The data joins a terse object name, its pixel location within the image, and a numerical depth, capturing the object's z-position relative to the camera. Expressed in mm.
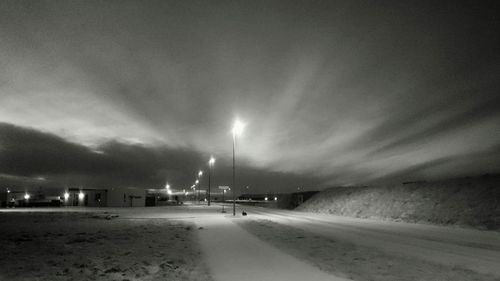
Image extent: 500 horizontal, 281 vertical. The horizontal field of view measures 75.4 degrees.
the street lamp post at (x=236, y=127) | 34875
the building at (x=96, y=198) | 82438
